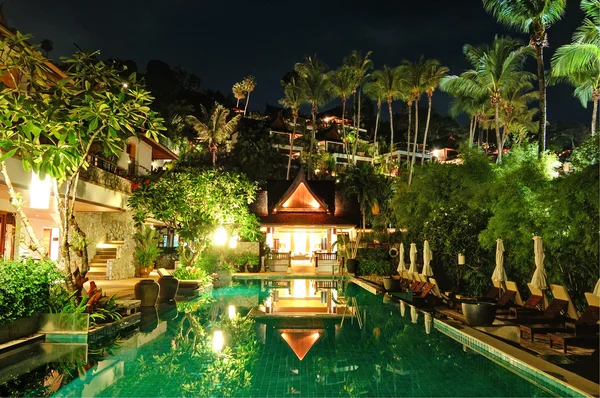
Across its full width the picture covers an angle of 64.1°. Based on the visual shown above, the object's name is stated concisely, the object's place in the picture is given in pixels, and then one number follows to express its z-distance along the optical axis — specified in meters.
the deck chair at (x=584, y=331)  6.90
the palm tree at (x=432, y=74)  37.47
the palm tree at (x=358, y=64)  44.22
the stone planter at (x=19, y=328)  7.12
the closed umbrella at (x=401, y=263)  17.91
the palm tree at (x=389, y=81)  40.91
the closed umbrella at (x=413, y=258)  16.27
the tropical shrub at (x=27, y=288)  7.15
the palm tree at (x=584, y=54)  15.35
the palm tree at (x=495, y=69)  23.31
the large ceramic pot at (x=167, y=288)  13.61
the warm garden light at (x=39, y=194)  10.16
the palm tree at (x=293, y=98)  46.32
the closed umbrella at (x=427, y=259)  14.42
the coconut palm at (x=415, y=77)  37.72
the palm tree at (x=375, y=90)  41.53
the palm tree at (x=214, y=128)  44.59
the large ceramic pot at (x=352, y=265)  23.23
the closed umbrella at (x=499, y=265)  11.40
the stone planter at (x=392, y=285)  15.76
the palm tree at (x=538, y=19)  17.75
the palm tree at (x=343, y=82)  43.88
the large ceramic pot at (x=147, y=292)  12.03
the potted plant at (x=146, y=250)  21.36
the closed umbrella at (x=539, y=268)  9.88
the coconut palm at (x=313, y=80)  43.25
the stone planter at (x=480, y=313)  9.02
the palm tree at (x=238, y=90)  69.94
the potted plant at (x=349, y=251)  23.34
